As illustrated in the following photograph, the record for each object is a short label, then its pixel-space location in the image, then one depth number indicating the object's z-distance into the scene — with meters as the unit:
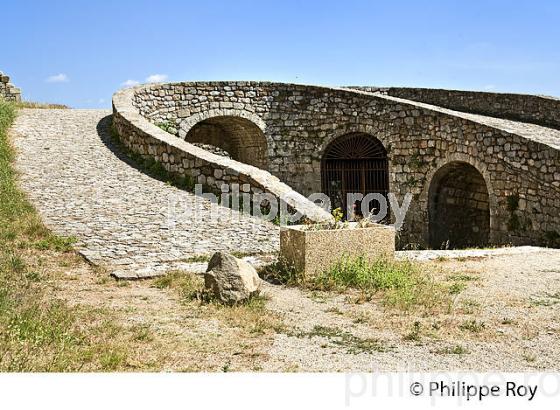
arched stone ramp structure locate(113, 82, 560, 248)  12.09
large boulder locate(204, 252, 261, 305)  5.92
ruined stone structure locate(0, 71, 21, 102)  20.75
